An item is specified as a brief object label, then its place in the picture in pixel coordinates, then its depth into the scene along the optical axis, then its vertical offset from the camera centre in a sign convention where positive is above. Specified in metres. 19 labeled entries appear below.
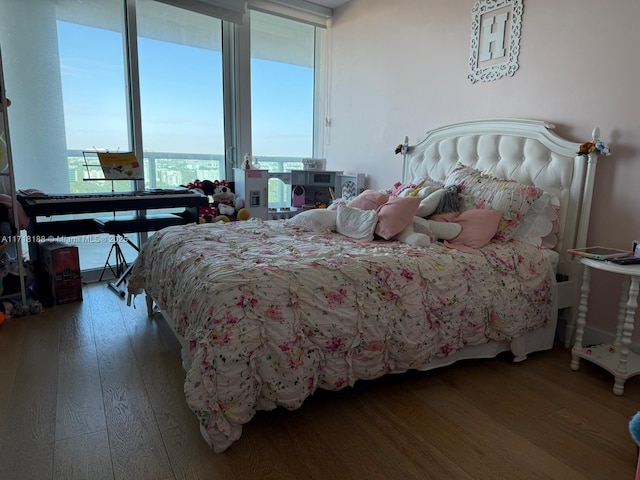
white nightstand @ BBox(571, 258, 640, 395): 1.86 -0.83
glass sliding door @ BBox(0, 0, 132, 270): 3.13 +0.62
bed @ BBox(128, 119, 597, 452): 1.48 -0.54
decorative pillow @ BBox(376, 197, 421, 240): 2.32 -0.26
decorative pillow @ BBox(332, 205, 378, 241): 2.37 -0.32
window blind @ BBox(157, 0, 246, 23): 3.61 +1.43
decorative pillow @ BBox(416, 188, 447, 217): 2.52 -0.21
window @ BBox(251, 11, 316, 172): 4.26 +0.84
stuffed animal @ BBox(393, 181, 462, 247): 2.27 -0.29
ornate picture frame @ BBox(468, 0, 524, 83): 2.68 +0.90
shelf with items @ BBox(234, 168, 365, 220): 3.94 -0.20
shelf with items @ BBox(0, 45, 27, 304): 2.63 -0.20
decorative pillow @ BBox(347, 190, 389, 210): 2.66 -0.21
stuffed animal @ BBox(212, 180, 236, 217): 3.84 -0.31
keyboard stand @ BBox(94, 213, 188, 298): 3.15 -0.49
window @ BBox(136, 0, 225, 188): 3.67 +0.68
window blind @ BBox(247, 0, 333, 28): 4.05 +1.61
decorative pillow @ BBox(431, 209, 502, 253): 2.30 -0.32
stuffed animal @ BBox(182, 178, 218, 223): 3.74 -0.24
